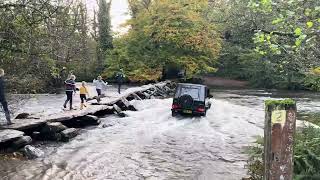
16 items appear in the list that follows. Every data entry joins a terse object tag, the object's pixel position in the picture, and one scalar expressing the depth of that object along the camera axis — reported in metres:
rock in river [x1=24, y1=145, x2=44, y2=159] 9.50
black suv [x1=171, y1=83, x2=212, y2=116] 15.89
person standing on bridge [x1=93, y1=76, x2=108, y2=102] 18.46
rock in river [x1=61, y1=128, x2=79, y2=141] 11.38
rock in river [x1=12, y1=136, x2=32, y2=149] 10.01
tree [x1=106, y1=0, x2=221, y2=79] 31.12
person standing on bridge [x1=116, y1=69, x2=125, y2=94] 22.42
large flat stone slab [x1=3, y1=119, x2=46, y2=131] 10.97
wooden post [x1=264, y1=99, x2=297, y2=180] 4.10
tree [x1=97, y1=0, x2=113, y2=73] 37.29
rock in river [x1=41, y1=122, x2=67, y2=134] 11.58
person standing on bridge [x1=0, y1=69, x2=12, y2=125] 10.18
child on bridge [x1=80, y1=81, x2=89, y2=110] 15.15
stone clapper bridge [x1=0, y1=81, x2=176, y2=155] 10.12
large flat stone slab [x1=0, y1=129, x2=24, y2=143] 9.80
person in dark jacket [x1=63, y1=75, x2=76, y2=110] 14.51
